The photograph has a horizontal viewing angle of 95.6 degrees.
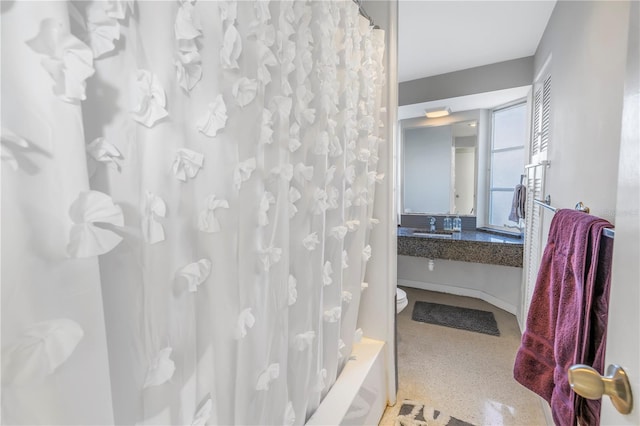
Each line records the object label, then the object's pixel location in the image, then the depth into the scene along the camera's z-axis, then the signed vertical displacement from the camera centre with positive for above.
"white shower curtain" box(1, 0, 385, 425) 0.38 -0.03
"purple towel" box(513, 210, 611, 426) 0.84 -0.44
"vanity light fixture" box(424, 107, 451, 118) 3.16 +0.83
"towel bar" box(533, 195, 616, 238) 0.77 -0.11
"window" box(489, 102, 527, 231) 2.94 +0.28
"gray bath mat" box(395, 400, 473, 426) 1.58 -1.28
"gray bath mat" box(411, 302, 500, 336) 2.62 -1.27
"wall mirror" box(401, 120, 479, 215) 3.36 +0.21
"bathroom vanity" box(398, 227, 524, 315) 2.80 -0.88
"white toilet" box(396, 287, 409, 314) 2.19 -0.87
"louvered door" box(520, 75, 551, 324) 1.96 +0.04
